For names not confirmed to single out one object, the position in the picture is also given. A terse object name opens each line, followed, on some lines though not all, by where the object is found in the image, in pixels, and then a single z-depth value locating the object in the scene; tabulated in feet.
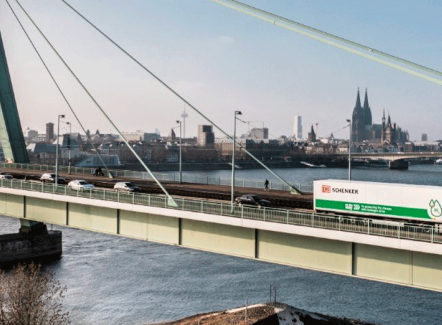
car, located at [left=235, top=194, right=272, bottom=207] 128.55
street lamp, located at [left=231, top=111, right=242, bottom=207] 125.67
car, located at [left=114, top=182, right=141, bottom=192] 158.92
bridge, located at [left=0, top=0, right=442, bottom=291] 88.89
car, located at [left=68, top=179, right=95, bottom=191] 153.81
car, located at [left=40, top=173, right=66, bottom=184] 181.06
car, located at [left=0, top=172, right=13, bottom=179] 191.33
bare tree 116.78
